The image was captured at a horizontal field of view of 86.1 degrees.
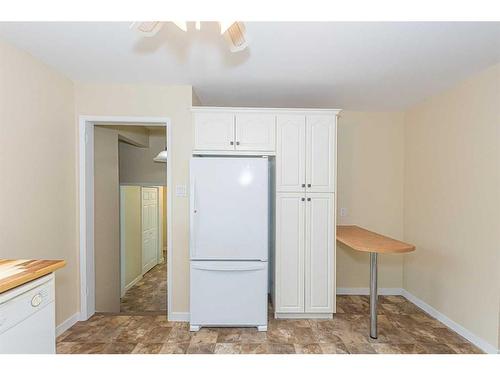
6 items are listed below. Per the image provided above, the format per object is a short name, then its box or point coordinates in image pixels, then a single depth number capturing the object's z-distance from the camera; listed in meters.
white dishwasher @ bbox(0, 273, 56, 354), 1.17
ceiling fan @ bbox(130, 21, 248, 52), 1.14
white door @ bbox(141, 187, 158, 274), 4.82
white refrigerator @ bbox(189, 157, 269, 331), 2.48
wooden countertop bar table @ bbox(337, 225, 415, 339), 2.14
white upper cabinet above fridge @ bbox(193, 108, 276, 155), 2.62
